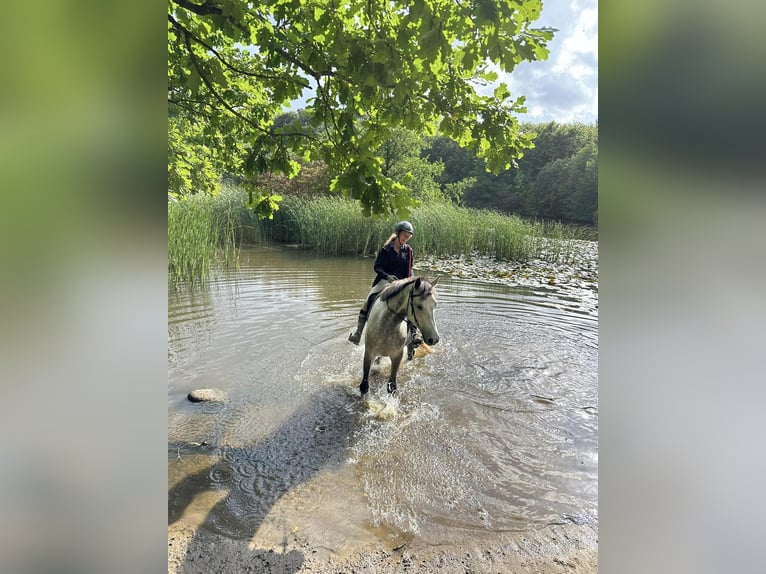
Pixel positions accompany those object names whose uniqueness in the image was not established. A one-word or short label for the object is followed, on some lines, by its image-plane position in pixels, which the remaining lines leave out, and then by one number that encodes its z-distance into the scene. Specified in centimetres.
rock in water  527
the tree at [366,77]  234
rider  591
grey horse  454
